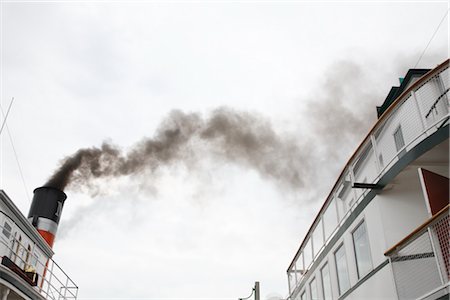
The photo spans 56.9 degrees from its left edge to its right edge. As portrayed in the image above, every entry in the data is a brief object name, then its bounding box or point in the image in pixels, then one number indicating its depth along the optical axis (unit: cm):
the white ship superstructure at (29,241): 1129
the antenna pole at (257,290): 1519
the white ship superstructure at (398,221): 633
